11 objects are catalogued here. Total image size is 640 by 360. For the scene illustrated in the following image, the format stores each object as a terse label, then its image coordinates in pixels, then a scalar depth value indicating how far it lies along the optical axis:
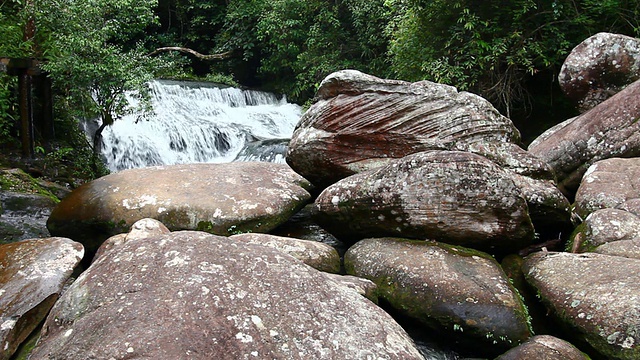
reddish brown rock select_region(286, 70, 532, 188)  5.90
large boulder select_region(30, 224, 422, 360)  2.44
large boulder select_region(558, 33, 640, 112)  7.66
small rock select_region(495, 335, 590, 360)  3.41
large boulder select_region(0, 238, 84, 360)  3.65
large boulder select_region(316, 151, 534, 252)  4.38
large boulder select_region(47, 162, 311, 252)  5.41
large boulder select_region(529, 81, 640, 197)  6.39
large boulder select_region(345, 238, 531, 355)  3.80
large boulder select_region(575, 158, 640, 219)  5.15
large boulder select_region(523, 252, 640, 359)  3.37
